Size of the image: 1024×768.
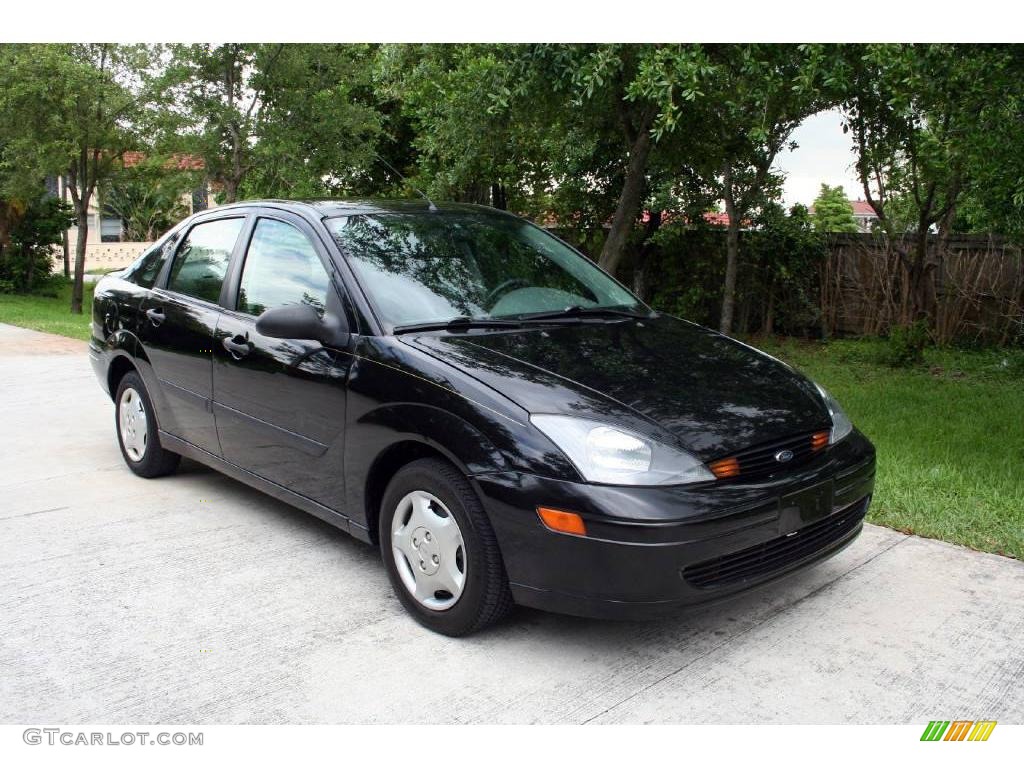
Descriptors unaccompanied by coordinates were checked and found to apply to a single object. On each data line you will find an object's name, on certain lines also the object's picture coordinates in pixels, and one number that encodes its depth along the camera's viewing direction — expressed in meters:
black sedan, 3.23
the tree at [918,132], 5.95
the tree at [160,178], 15.98
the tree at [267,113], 14.88
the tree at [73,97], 17.20
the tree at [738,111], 6.47
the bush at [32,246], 25.58
